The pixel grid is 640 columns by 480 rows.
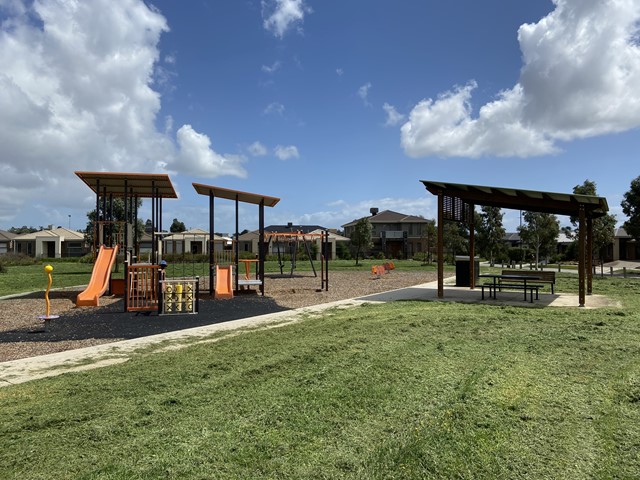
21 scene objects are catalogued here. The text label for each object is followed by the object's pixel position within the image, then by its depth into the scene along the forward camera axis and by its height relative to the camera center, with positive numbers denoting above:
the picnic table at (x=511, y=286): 13.17 -1.15
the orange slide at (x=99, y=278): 12.73 -0.83
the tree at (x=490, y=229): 37.28 +1.49
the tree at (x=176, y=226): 88.35 +4.75
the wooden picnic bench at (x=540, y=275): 14.33 -0.95
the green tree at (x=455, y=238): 39.56 +0.83
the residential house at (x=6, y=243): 63.15 +1.17
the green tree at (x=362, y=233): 43.31 +1.45
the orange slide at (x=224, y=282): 14.90 -1.10
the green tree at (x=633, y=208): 32.62 +2.79
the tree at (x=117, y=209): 35.61 +3.26
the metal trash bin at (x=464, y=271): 18.16 -0.96
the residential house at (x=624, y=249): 55.66 -0.37
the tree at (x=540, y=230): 32.59 +1.26
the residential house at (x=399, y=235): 66.25 +1.89
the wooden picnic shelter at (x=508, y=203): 12.28 +1.38
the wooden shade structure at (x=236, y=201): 15.26 +1.75
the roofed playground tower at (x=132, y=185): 14.43 +2.33
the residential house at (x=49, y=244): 61.78 +0.96
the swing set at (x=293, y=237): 22.22 +0.60
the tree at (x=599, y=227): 27.53 +1.18
